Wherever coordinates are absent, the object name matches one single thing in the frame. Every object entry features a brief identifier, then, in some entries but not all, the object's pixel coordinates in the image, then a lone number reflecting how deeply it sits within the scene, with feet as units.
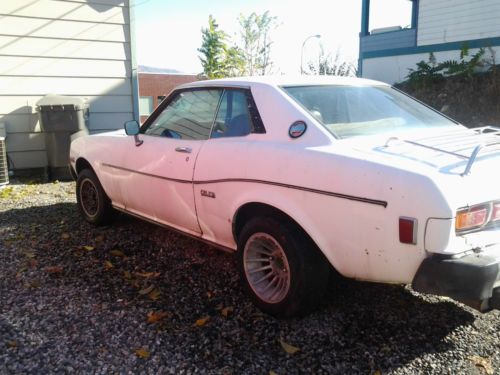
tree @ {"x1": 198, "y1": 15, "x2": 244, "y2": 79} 60.90
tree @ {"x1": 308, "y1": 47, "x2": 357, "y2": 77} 53.42
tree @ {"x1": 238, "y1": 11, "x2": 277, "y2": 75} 63.52
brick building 99.55
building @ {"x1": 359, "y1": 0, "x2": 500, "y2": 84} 34.73
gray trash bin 25.27
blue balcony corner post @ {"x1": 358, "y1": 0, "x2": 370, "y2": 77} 46.93
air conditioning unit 24.13
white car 7.85
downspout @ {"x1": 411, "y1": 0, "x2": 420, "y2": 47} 48.67
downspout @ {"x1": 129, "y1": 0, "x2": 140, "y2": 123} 28.17
